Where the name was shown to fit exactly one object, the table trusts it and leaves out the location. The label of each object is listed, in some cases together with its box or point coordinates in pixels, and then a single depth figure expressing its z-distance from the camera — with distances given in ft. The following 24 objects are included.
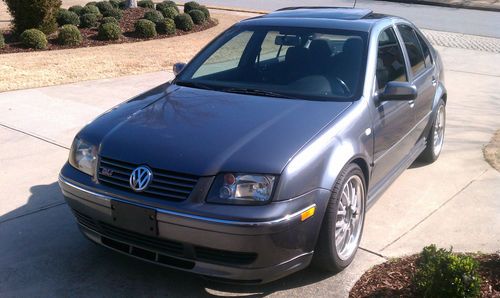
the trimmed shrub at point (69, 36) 40.60
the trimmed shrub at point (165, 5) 53.93
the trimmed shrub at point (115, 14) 49.21
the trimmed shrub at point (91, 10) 48.79
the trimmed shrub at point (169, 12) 52.34
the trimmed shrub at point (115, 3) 54.70
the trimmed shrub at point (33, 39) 38.96
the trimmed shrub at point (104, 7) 51.06
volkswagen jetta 11.07
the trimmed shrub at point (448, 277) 10.37
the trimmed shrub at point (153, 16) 49.34
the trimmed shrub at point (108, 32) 43.06
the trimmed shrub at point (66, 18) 45.73
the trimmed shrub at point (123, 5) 55.36
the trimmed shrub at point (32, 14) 40.52
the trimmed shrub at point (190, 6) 57.00
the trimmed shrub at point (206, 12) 55.61
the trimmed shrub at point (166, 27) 47.78
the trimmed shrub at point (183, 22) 50.19
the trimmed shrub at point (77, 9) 49.36
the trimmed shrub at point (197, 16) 53.11
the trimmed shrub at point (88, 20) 46.09
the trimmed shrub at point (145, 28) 45.50
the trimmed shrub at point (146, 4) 57.00
